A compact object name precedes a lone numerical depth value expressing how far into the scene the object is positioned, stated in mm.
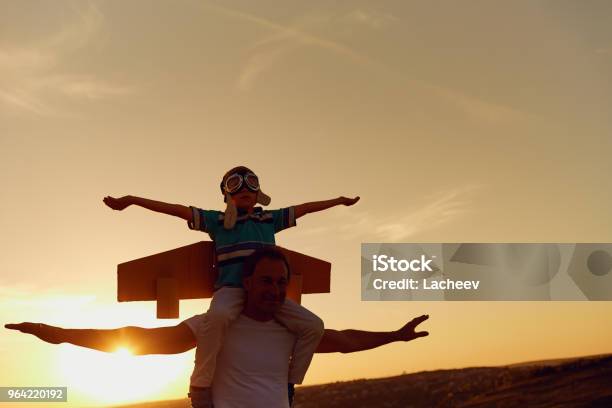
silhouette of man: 6305
